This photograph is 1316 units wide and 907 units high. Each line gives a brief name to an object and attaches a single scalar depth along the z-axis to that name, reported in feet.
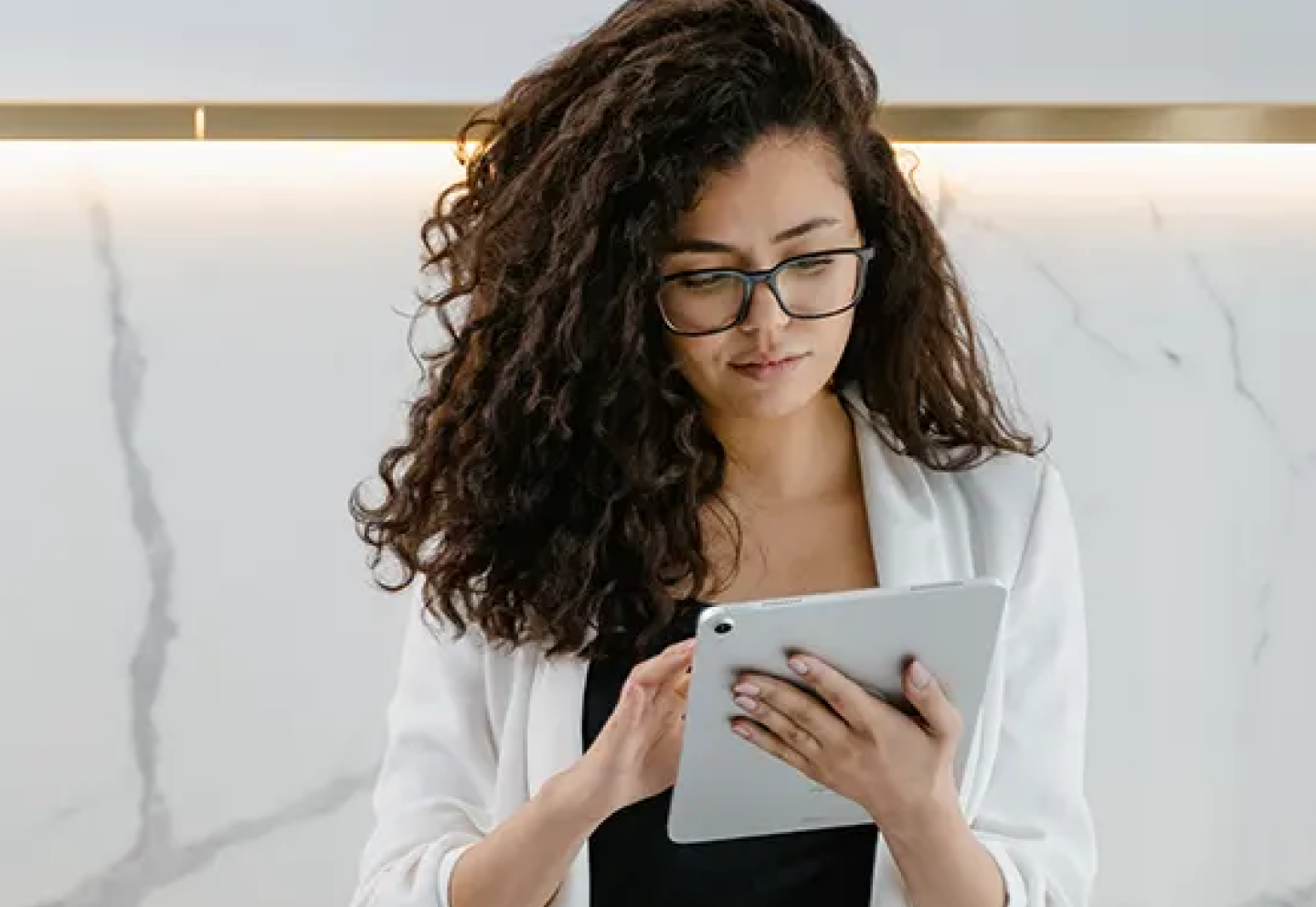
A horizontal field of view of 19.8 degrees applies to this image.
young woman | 7.57
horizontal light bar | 9.17
